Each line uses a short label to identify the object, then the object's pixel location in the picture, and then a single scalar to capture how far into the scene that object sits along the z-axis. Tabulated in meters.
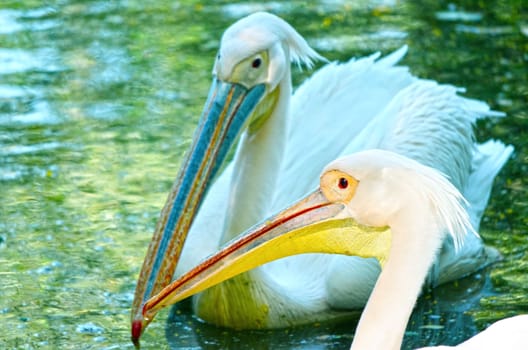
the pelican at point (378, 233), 7.70
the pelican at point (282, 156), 10.72
